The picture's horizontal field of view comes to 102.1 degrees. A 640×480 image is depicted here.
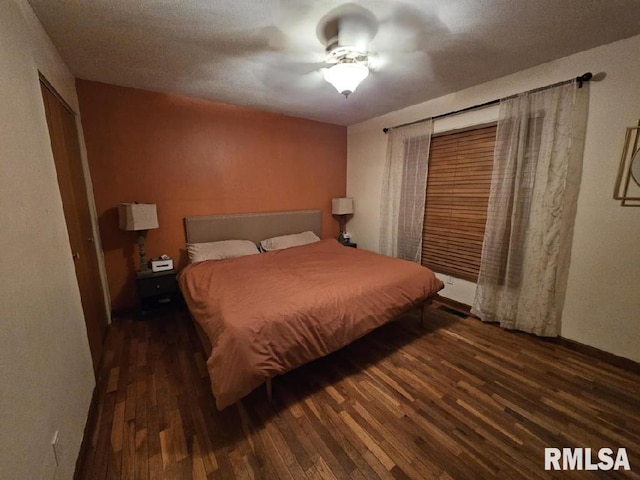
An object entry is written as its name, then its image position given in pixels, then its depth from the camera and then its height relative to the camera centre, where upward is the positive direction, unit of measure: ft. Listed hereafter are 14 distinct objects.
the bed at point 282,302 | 4.92 -2.60
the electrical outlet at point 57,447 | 3.51 -3.46
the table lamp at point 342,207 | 13.37 -0.78
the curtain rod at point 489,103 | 6.48 +2.80
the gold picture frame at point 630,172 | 6.08 +0.44
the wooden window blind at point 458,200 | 8.98 -0.33
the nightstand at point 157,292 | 8.73 -3.40
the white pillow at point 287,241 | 11.31 -2.19
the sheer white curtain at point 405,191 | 10.48 +0.03
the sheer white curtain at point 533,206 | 6.96 -0.43
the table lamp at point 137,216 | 8.14 -0.76
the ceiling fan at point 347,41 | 5.11 +3.28
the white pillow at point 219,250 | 9.55 -2.19
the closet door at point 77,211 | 5.72 -0.47
